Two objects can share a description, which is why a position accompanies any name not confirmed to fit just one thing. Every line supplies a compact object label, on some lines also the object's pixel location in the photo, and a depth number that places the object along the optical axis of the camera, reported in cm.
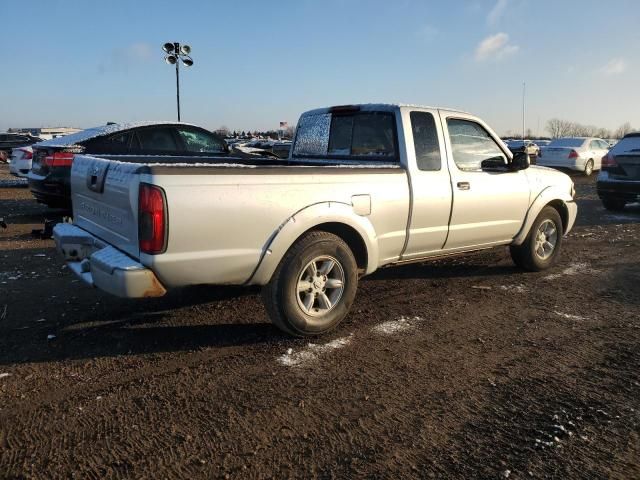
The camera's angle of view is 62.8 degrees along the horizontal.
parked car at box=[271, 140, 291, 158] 2984
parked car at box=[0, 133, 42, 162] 2229
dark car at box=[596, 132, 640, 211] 1041
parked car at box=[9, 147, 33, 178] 1340
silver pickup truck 335
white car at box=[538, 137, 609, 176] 2047
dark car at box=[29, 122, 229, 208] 800
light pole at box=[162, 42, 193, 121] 1717
